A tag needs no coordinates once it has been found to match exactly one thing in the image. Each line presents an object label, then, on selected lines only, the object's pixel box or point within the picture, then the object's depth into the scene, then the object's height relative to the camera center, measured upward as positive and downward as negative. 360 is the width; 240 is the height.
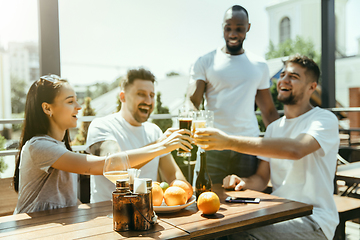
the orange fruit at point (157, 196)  1.42 -0.37
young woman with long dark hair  1.60 -0.19
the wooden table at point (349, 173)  2.75 -0.56
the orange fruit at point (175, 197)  1.42 -0.37
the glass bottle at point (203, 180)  1.71 -0.36
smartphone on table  1.60 -0.44
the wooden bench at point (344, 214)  2.46 -0.81
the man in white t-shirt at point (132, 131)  2.00 -0.10
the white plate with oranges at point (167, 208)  1.40 -0.42
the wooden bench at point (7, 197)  2.20 -0.57
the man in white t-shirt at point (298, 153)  1.73 -0.24
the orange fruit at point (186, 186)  1.53 -0.35
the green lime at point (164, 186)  1.55 -0.35
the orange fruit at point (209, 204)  1.35 -0.39
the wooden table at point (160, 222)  1.16 -0.44
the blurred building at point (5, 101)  22.94 +1.39
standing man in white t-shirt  2.56 +0.24
